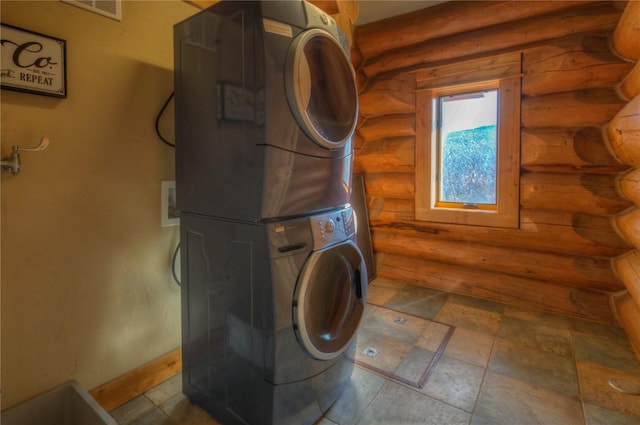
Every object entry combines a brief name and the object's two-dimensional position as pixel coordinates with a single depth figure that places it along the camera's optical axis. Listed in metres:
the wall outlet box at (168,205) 1.54
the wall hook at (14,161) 1.06
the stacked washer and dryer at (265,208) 1.07
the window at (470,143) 2.36
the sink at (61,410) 1.12
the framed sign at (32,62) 1.06
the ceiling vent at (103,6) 1.22
